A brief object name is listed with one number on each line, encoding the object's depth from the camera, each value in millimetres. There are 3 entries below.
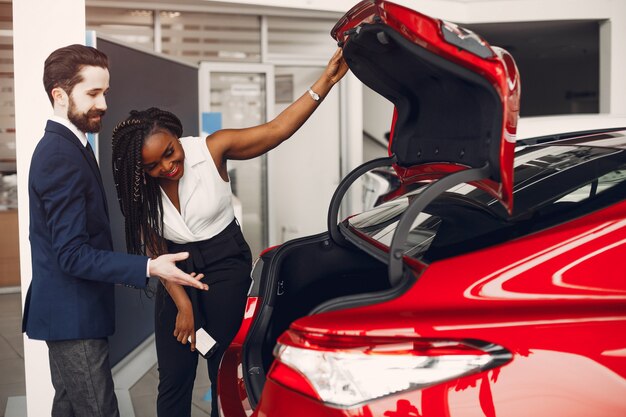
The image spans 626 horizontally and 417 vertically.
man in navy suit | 2361
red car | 1484
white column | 3490
